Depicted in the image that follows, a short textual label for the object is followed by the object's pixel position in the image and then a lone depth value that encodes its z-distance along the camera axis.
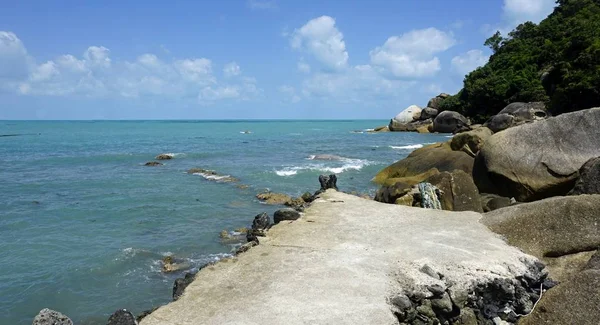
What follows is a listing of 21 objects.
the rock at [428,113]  78.25
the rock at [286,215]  13.60
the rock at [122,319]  7.10
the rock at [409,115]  83.88
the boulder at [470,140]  21.75
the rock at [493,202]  15.10
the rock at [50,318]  6.73
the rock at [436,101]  78.94
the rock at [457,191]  15.01
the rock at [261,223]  13.22
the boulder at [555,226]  10.59
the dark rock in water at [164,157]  44.31
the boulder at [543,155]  15.40
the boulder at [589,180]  13.20
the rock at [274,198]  22.77
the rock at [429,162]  20.48
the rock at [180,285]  8.70
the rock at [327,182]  18.80
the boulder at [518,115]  39.67
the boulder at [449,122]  66.88
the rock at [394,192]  16.67
